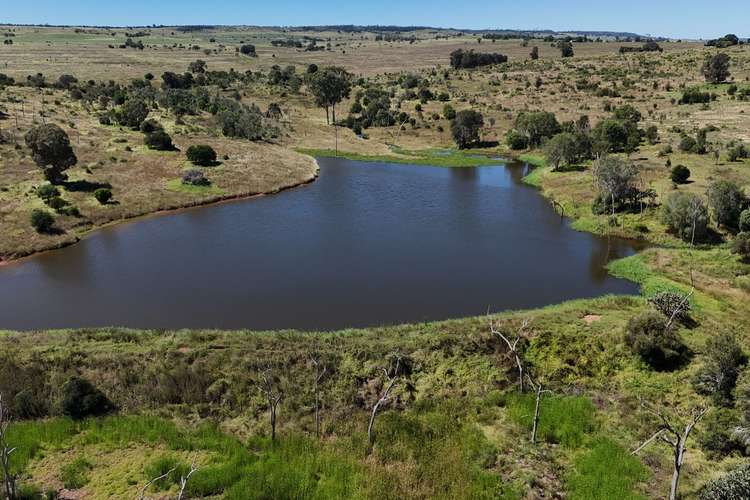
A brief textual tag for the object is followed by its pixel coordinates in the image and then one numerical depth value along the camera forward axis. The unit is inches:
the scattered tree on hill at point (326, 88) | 3821.4
